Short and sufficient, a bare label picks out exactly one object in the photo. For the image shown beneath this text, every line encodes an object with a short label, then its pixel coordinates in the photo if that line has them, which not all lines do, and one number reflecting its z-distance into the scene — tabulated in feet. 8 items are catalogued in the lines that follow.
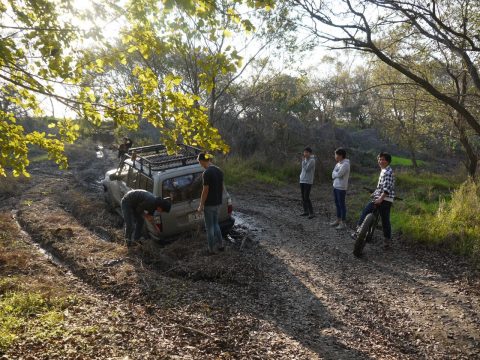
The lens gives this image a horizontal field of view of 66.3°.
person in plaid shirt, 24.08
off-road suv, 24.70
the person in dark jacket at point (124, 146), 46.16
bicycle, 23.66
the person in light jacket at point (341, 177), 29.01
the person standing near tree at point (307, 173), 32.88
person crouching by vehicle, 23.98
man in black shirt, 23.03
